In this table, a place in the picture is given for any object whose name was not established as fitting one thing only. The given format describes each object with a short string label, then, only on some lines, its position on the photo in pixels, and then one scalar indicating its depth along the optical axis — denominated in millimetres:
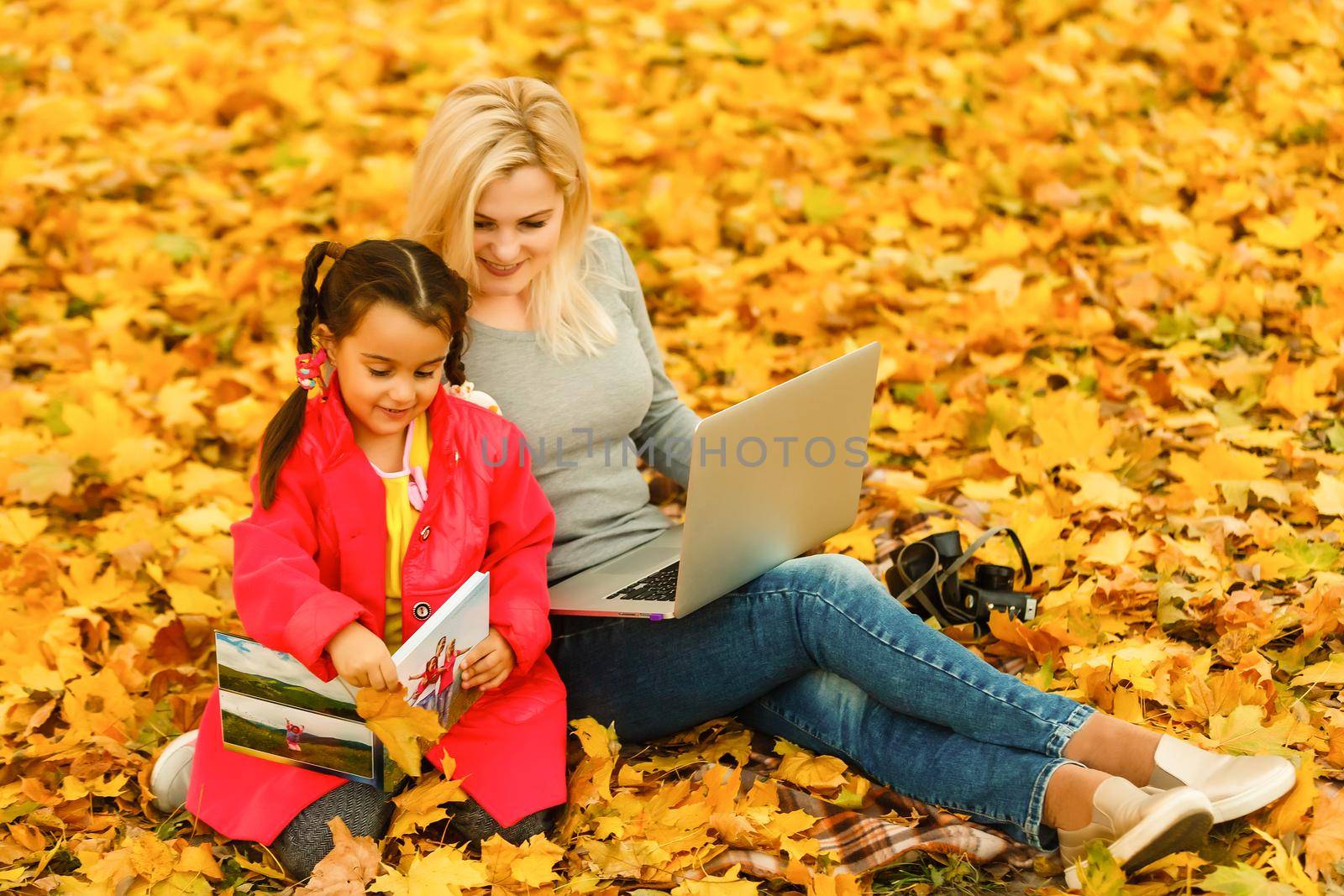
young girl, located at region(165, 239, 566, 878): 4012
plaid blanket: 4172
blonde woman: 4004
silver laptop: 4090
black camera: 5172
